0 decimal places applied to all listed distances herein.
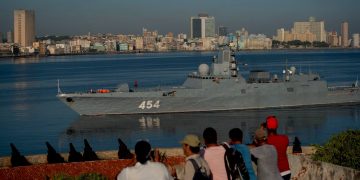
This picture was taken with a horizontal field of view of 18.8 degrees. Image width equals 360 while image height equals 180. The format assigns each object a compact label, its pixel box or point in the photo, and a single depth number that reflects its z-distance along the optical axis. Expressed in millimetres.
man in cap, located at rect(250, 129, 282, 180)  12147
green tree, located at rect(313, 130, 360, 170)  17912
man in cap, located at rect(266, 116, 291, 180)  12979
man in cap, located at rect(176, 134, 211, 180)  10932
